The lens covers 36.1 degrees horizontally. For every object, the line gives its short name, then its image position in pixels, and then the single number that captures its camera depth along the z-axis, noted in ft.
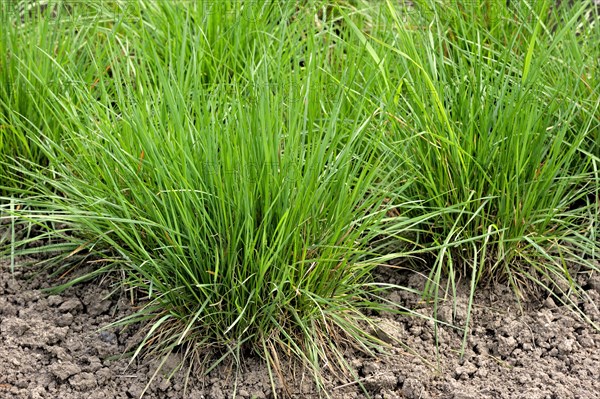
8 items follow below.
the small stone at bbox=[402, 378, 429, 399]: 8.43
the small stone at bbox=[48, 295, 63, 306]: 9.28
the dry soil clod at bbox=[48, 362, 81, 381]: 8.47
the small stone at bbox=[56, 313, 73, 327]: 9.03
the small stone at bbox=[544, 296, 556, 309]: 9.40
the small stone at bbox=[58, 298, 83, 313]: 9.18
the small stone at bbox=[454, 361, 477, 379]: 8.64
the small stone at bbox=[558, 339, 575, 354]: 8.92
